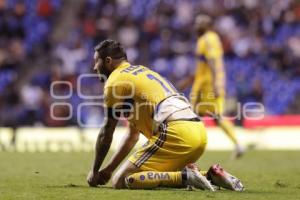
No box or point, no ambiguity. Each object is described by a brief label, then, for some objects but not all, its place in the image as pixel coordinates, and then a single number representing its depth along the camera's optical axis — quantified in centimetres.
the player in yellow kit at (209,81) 3036
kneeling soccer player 1700
